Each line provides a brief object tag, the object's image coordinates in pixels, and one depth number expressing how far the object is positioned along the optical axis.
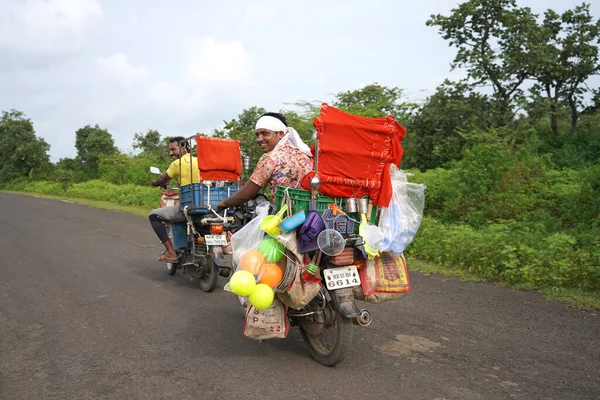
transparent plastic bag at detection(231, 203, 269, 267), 4.02
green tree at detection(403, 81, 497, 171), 18.09
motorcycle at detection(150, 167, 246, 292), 6.29
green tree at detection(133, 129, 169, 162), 43.76
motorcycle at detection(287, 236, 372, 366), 3.86
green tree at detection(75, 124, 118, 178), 46.41
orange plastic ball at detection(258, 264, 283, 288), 3.79
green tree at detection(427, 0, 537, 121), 17.94
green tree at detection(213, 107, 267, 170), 15.79
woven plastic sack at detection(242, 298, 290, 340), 4.00
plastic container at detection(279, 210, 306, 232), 3.73
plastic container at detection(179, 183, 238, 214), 6.66
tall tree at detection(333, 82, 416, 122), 17.58
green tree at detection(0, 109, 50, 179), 50.38
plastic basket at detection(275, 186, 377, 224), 3.94
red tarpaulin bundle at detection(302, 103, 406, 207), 3.86
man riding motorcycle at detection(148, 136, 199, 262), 6.99
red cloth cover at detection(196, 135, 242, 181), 6.57
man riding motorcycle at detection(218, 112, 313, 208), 4.18
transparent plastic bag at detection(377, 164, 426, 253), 4.02
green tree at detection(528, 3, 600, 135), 18.80
